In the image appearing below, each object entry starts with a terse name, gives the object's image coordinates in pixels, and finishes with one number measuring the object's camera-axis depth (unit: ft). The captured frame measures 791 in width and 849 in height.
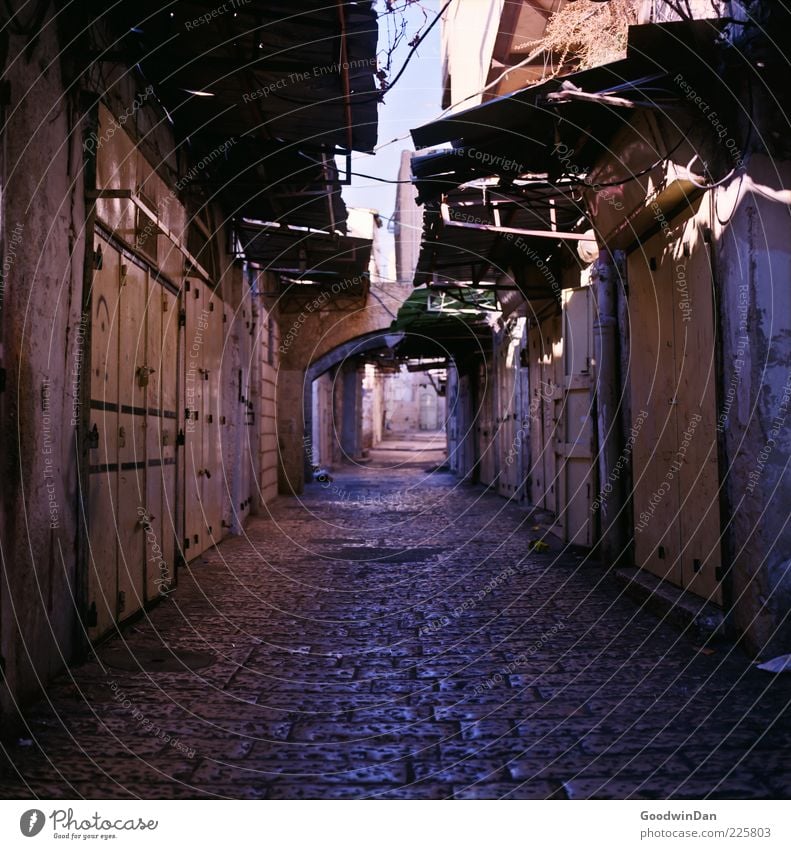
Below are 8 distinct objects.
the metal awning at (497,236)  29.94
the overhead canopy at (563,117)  16.78
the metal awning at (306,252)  37.18
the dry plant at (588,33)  22.45
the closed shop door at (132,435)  19.65
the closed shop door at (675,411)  19.17
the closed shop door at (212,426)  31.19
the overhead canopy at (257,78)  18.94
